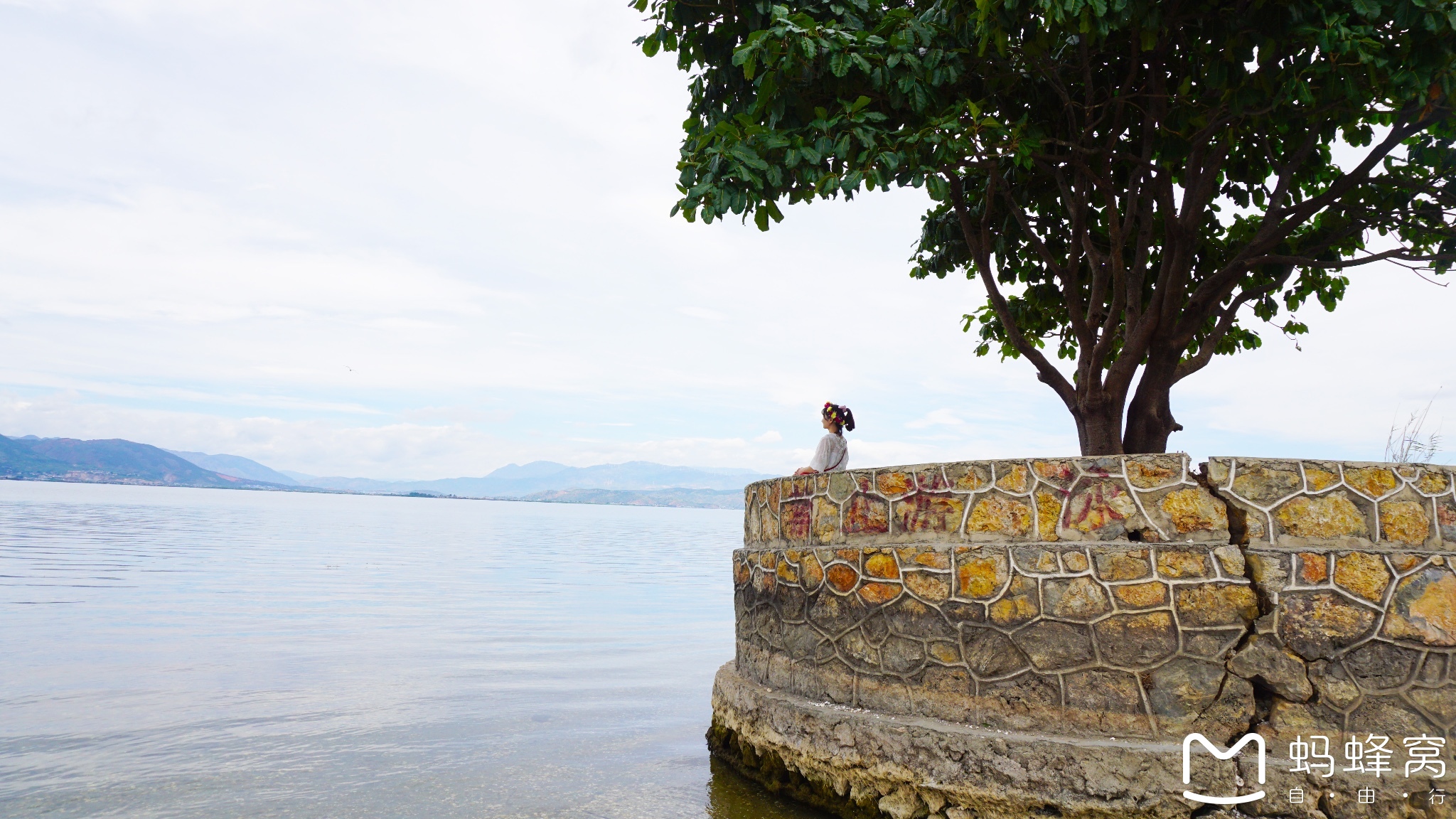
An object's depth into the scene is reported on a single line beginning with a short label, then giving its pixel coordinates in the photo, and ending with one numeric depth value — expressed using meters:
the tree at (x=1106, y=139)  5.69
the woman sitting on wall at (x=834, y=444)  6.73
